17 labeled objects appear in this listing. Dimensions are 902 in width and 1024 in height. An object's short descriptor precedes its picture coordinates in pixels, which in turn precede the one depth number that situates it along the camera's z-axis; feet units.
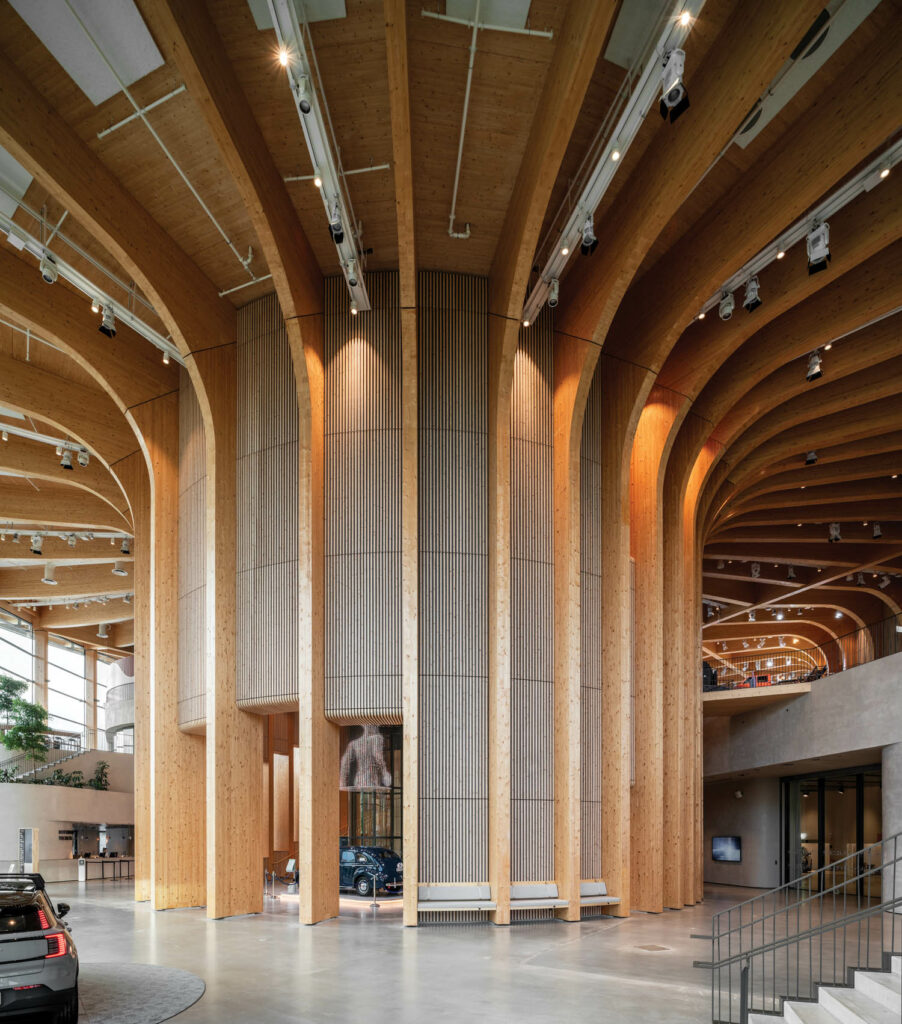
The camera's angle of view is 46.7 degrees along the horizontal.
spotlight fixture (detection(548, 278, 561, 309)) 51.39
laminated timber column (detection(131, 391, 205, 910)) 63.31
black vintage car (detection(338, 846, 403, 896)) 69.15
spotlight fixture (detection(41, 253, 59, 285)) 49.16
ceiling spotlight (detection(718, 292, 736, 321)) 55.26
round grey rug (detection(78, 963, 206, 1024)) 31.27
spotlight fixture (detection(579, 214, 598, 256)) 44.01
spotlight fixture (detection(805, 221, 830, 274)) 46.03
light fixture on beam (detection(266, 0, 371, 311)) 34.81
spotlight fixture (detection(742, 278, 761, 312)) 52.85
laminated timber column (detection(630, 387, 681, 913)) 60.13
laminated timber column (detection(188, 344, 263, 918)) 56.75
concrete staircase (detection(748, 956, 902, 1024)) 25.32
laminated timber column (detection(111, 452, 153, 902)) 70.64
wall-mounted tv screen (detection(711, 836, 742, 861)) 102.50
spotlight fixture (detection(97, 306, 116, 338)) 53.06
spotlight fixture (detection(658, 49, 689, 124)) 33.73
